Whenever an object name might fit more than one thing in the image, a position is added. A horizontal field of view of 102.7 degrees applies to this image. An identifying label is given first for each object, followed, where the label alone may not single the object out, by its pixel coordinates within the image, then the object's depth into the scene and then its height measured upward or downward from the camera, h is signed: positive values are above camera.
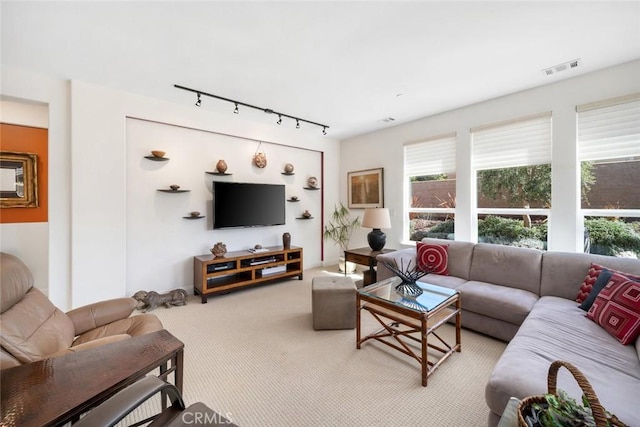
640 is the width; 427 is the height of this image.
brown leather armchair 1.25 -0.67
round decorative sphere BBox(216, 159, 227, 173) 3.73 +0.68
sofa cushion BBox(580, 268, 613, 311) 1.99 -0.60
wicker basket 0.81 -0.66
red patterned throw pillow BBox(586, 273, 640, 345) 1.60 -0.66
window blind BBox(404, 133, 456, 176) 3.69 +0.86
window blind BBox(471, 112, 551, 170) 2.93 +0.84
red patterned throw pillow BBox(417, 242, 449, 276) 3.12 -0.58
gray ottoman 2.54 -0.95
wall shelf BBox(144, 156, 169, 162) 3.27 +0.71
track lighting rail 3.05 +1.45
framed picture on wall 4.61 +0.45
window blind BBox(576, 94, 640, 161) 2.42 +0.81
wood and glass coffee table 1.86 -0.83
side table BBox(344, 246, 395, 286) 3.66 -0.70
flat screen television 3.70 +0.13
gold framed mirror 3.09 +0.43
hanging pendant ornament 4.18 +0.89
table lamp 3.94 -0.17
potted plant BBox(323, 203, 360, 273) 5.17 -0.30
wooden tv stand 3.37 -0.81
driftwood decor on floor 3.06 -1.06
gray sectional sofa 1.24 -0.81
